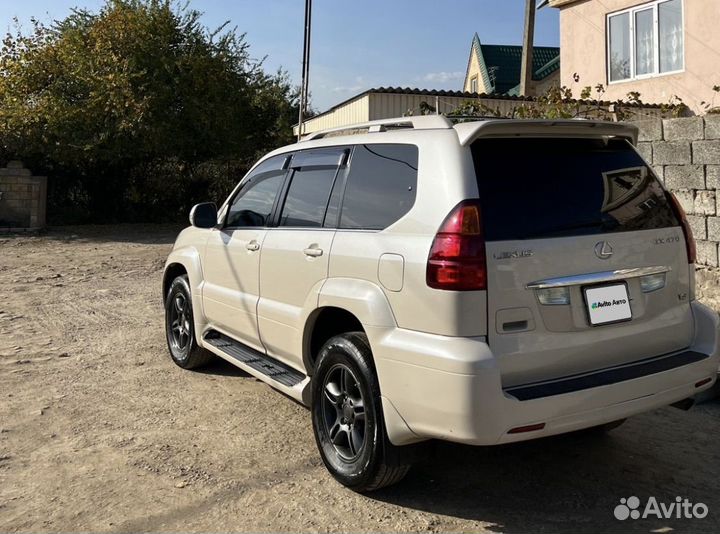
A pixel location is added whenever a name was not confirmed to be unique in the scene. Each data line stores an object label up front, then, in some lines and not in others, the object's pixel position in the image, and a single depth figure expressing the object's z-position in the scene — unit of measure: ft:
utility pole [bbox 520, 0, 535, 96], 59.11
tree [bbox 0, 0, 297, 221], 53.06
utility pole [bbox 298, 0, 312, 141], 59.67
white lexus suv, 9.56
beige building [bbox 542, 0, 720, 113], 38.75
